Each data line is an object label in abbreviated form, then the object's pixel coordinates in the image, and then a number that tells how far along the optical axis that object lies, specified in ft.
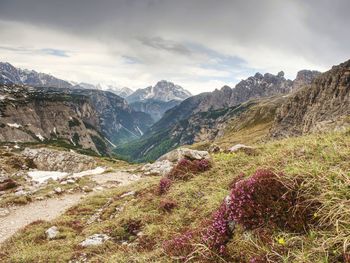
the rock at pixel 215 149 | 88.21
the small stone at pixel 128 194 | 68.71
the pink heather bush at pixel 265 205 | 23.61
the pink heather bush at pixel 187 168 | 54.29
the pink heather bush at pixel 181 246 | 25.75
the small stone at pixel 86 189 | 105.09
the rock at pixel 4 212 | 76.92
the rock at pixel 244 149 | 54.71
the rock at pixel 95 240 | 39.06
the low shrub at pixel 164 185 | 52.99
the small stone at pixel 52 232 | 47.14
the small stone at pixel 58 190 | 99.50
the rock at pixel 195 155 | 59.78
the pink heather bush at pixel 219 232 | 24.77
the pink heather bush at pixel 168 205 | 42.34
